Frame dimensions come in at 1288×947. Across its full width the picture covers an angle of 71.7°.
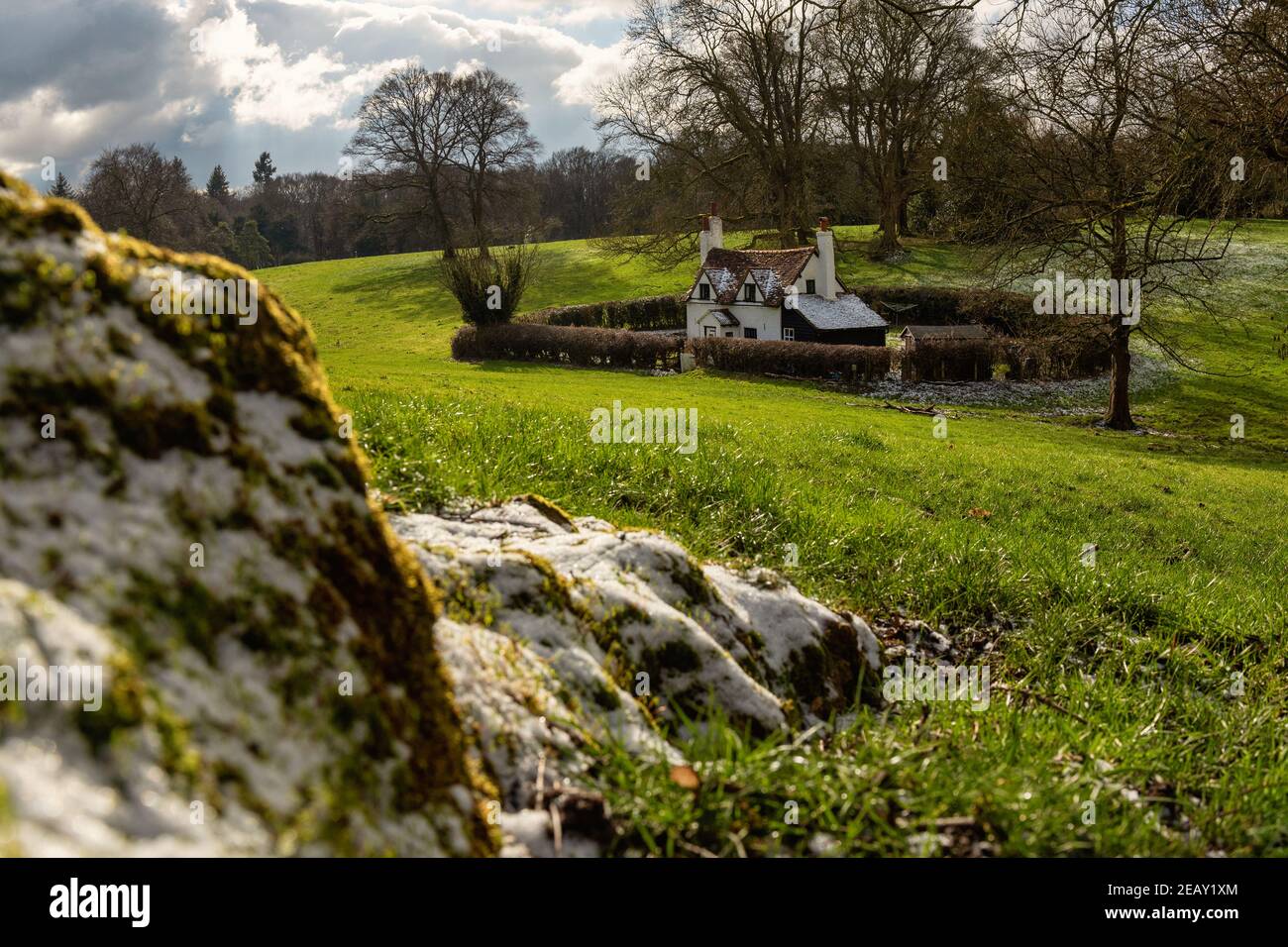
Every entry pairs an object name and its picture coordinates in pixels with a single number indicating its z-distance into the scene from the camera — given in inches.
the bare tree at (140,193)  1488.7
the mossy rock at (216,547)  74.0
